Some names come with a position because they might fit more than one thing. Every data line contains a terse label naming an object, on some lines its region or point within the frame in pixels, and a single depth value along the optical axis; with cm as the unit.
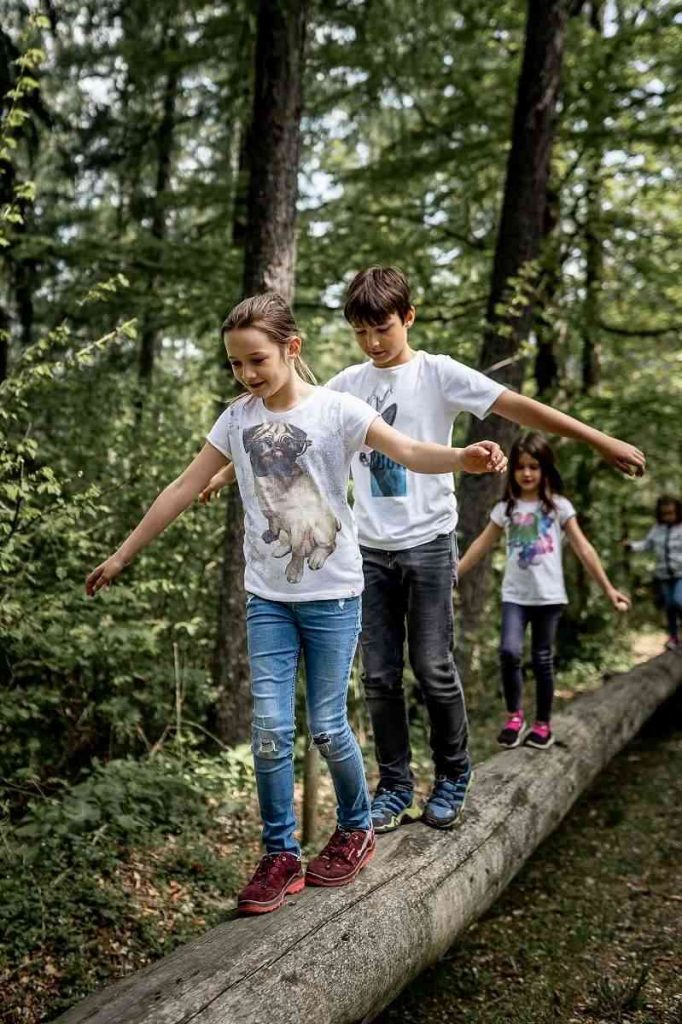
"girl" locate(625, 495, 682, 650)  963
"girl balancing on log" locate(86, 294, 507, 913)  285
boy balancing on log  335
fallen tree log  231
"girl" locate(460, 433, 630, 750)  515
